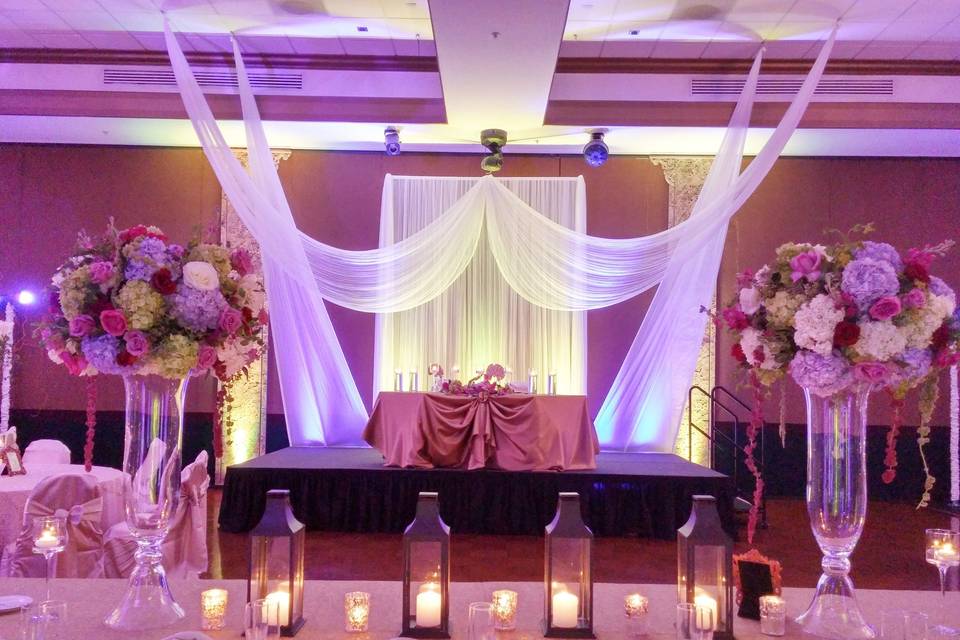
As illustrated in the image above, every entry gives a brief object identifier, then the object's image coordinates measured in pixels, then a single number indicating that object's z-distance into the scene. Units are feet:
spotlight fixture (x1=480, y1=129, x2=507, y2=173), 23.59
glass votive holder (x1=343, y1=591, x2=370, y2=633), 5.36
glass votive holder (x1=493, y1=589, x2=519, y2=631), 5.37
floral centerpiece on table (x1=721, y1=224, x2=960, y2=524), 5.56
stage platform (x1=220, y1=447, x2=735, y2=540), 18.69
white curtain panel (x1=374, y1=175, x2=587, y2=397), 25.99
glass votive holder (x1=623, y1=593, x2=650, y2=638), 5.44
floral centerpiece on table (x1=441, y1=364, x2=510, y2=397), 19.53
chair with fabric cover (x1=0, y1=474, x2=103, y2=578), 11.02
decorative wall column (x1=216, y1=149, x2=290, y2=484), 26.04
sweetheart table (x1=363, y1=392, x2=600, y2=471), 19.04
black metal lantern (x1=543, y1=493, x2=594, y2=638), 5.34
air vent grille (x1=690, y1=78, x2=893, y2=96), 22.36
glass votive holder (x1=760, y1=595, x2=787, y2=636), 5.44
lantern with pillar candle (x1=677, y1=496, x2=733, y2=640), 5.26
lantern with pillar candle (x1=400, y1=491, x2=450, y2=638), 5.21
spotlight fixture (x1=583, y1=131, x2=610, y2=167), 23.89
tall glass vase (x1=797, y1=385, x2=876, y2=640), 5.61
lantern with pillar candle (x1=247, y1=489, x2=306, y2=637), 5.30
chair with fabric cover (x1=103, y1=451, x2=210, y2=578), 12.05
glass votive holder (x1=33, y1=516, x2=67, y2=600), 6.36
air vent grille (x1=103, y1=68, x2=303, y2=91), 22.61
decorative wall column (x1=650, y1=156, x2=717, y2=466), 26.09
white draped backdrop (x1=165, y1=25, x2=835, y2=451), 18.51
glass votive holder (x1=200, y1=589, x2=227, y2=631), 5.41
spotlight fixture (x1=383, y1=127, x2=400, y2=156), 23.70
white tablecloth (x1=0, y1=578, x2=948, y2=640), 5.40
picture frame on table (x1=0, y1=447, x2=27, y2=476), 13.33
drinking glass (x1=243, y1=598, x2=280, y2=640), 4.41
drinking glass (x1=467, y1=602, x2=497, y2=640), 4.52
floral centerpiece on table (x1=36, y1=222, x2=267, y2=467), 5.69
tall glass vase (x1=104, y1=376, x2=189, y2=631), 5.64
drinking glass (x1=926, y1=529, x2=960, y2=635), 6.12
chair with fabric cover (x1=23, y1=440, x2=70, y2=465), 15.62
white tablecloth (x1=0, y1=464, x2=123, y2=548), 11.93
